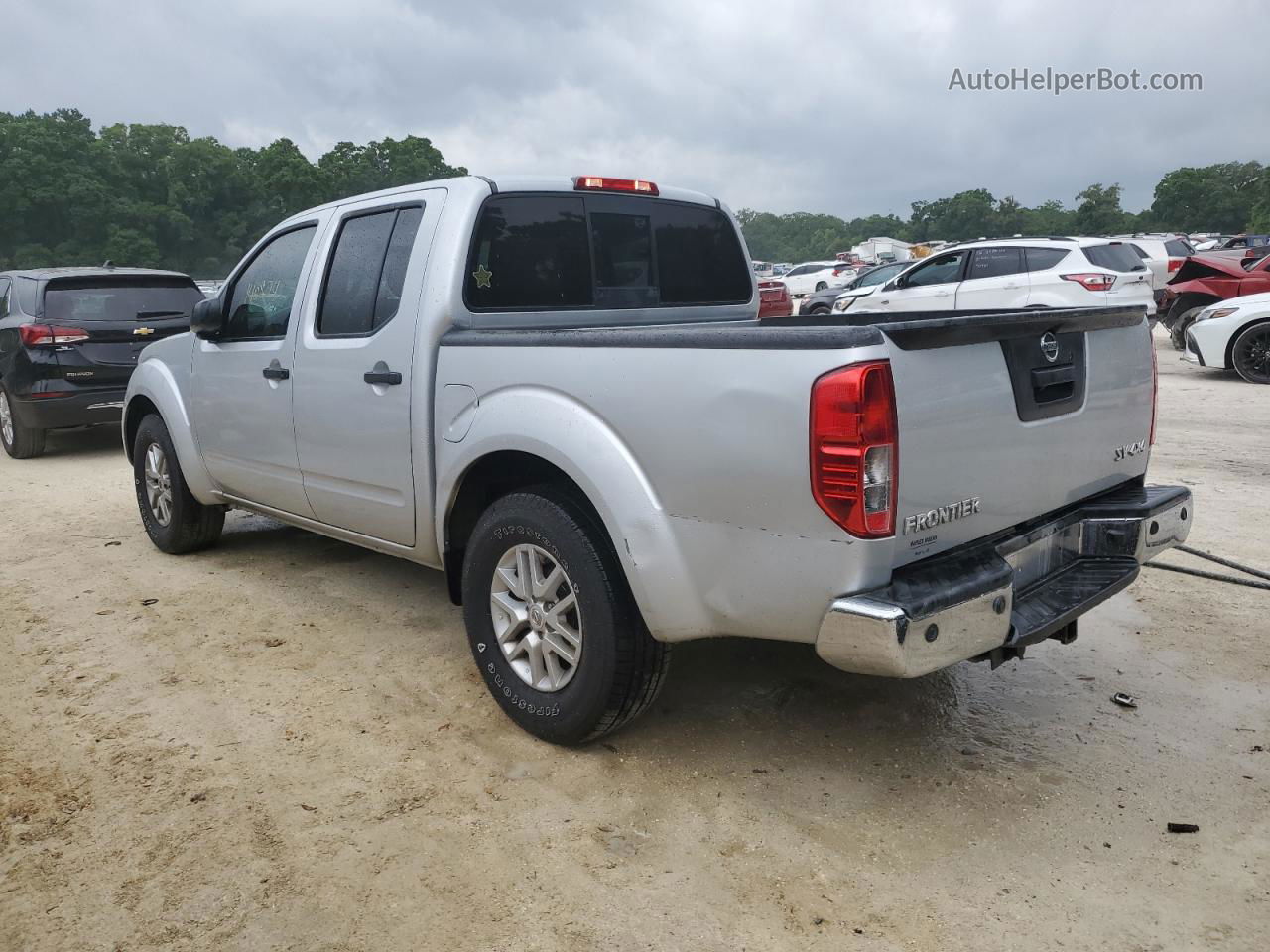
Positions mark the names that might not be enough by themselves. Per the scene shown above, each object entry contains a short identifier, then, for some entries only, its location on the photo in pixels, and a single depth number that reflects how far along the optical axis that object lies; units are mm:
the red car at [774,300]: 12398
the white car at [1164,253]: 20250
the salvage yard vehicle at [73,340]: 8812
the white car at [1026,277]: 12914
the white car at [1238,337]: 11219
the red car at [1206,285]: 13750
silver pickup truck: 2514
